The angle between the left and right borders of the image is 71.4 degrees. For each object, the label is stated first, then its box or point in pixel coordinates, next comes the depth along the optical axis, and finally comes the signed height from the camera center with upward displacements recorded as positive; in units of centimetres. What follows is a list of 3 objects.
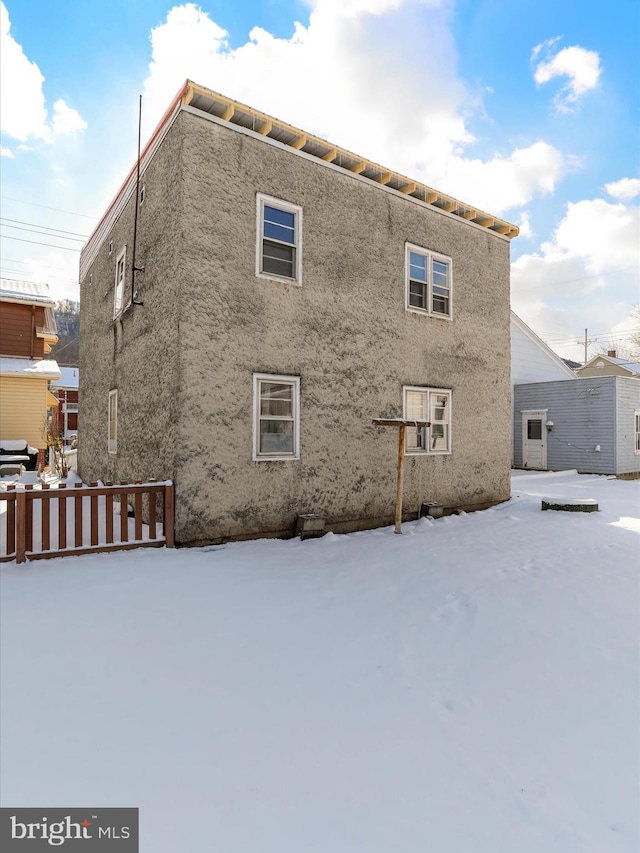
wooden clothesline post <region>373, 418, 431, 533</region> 821 -5
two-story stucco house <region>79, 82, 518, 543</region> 718 +194
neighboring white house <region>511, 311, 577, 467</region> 2008 +346
